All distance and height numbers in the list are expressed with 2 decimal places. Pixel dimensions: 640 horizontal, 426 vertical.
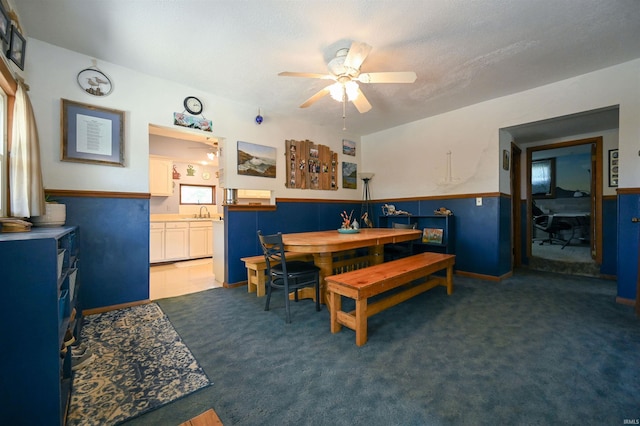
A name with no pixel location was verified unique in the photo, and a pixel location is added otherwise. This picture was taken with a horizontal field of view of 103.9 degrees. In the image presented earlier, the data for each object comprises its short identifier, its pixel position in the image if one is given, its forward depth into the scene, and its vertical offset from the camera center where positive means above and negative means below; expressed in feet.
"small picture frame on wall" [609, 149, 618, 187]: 12.59 +2.20
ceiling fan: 7.06 +4.24
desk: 21.73 -1.17
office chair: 21.65 -1.27
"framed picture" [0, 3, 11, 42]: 5.44 +4.19
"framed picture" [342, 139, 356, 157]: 17.20 +4.48
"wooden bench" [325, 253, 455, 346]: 6.48 -2.12
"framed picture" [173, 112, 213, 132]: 10.42 +3.87
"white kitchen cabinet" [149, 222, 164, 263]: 16.12 -1.99
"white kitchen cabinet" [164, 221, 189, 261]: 16.70 -1.99
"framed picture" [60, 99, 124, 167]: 8.34 +2.68
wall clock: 10.65 +4.59
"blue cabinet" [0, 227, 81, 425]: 3.40 -1.68
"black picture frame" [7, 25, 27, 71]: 6.03 +4.09
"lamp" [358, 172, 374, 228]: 17.53 +0.96
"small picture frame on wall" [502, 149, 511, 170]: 12.64 +2.68
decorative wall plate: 8.60 +4.54
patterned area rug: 4.48 -3.52
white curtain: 6.25 +1.14
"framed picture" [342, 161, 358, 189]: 17.20 +2.51
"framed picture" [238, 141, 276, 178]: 12.42 +2.66
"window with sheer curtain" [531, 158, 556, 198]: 23.75 +3.25
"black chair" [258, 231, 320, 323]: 7.81 -2.01
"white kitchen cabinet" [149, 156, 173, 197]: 17.21 +2.47
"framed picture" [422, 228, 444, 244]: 13.32 -1.31
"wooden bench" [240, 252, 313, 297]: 10.30 -2.53
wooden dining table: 7.84 -1.06
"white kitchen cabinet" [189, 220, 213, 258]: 17.74 -1.99
